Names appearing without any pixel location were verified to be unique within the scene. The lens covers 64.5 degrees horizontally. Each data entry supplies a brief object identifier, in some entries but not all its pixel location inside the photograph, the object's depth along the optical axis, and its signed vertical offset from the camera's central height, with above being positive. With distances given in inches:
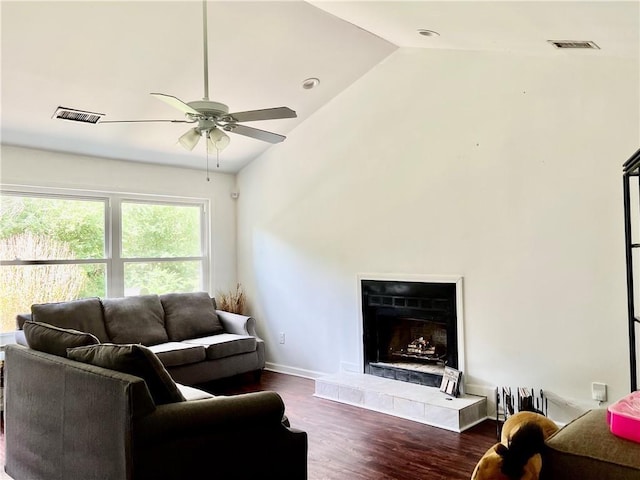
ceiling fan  116.1 +33.4
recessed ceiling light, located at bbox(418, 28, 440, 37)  144.1 +63.9
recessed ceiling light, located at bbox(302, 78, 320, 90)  188.1 +64.7
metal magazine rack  148.8 -45.4
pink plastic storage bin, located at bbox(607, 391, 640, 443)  63.6 -21.7
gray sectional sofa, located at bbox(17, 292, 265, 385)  179.5 -27.8
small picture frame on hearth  164.6 -42.3
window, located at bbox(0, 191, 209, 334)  188.1 +4.9
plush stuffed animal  61.9 -25.7
